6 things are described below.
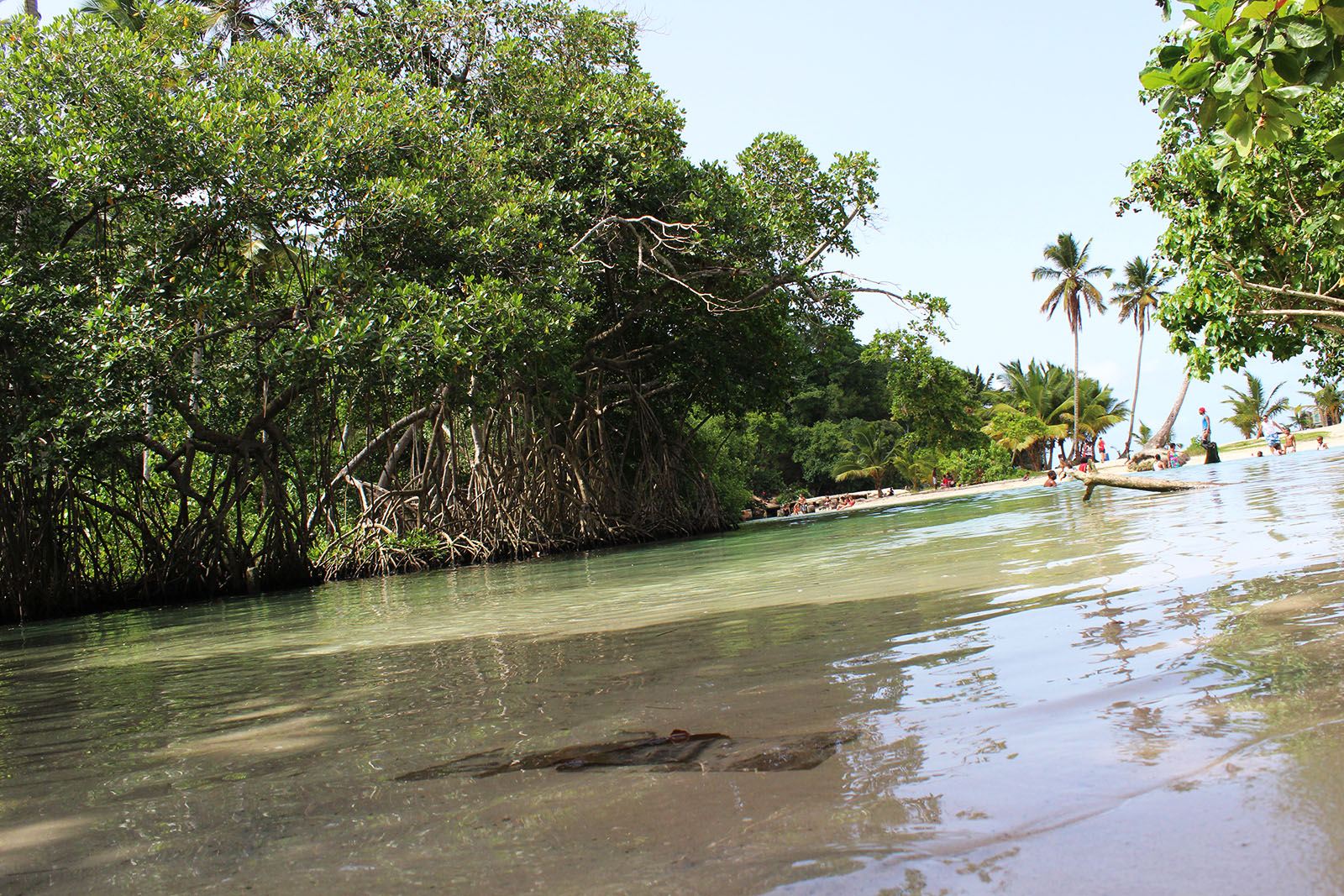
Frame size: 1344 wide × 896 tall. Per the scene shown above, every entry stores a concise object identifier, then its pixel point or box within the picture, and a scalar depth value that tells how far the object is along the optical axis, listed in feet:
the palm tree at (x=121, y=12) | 55.47
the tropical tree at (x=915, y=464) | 117.80
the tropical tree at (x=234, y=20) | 58.03
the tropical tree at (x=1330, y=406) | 122.02
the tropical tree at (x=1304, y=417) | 132.67
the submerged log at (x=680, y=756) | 6.56
